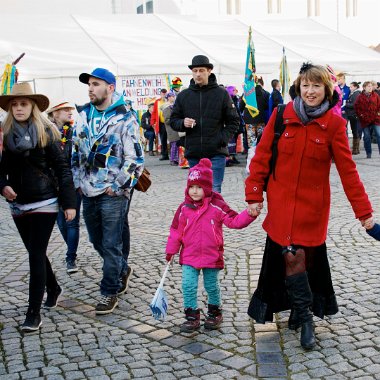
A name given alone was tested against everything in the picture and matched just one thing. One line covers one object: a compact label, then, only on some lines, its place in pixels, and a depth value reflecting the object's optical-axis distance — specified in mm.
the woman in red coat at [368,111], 15172
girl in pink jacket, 4504
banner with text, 18062
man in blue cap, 4996
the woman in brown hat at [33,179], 4727
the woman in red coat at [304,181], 4094
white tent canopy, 17172
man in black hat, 6590
